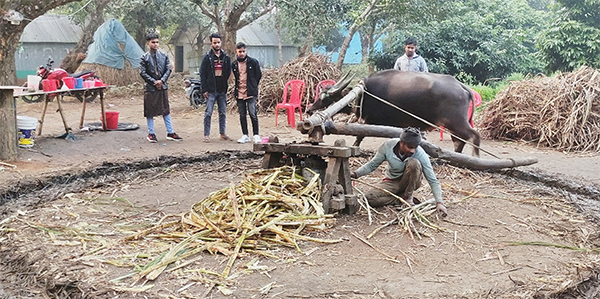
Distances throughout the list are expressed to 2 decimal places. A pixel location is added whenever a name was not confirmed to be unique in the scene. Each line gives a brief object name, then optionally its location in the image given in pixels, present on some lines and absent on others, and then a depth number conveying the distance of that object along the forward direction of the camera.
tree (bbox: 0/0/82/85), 8.98
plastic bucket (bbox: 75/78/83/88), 10.37
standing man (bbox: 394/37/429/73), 8.90
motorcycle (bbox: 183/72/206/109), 14.75
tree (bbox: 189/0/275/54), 15.36
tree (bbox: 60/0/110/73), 18.21
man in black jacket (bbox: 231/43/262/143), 9.30
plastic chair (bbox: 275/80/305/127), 11.50
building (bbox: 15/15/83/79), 26.73
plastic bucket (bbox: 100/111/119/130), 10.66
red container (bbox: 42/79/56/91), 9.12
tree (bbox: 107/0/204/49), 21.25
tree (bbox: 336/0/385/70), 14.32
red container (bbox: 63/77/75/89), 10.05
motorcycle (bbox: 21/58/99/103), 9.65
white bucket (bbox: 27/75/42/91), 9.05
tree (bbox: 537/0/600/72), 15.54
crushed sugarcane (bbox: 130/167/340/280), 4.37
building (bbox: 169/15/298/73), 30.49
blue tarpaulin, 18.31
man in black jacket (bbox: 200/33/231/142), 9.34
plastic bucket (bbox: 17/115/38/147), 8.42
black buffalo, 7.39
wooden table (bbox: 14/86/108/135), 8.80
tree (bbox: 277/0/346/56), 14.72
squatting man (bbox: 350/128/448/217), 5.16
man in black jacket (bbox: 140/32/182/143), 9.27
